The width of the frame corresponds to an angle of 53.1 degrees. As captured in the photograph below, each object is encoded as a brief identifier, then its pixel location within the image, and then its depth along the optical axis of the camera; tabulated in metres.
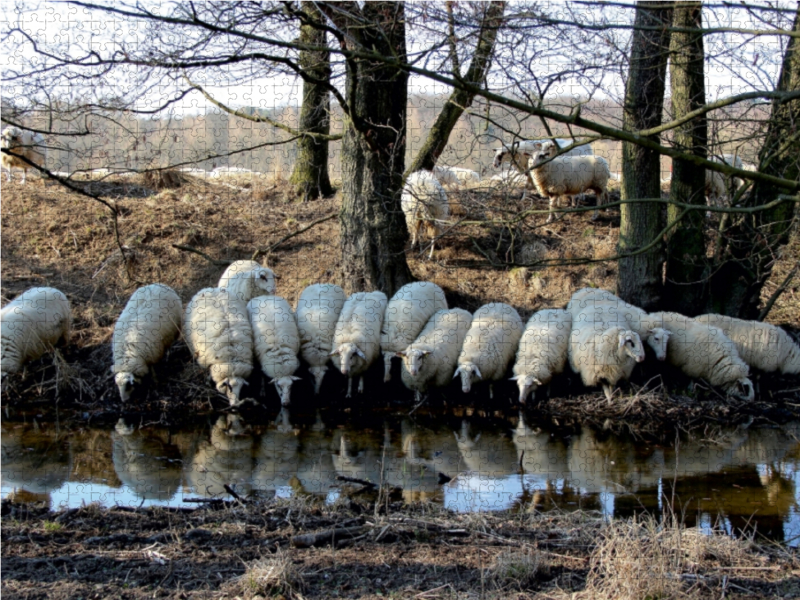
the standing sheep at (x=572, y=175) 14.76
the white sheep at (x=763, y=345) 10.62
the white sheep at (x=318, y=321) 10.53
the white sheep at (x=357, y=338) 10.18
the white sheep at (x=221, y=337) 10.02
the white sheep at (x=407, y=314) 10.62
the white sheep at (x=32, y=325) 10.38
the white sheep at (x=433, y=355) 10.01
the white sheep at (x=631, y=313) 10.12
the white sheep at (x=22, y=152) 15.53
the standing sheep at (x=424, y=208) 12.77
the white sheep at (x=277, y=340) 10.16
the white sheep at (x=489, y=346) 10.00
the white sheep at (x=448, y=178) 15.82
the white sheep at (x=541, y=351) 9.92
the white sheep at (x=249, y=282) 11.77
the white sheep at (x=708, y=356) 10.14
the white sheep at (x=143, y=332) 10.11
